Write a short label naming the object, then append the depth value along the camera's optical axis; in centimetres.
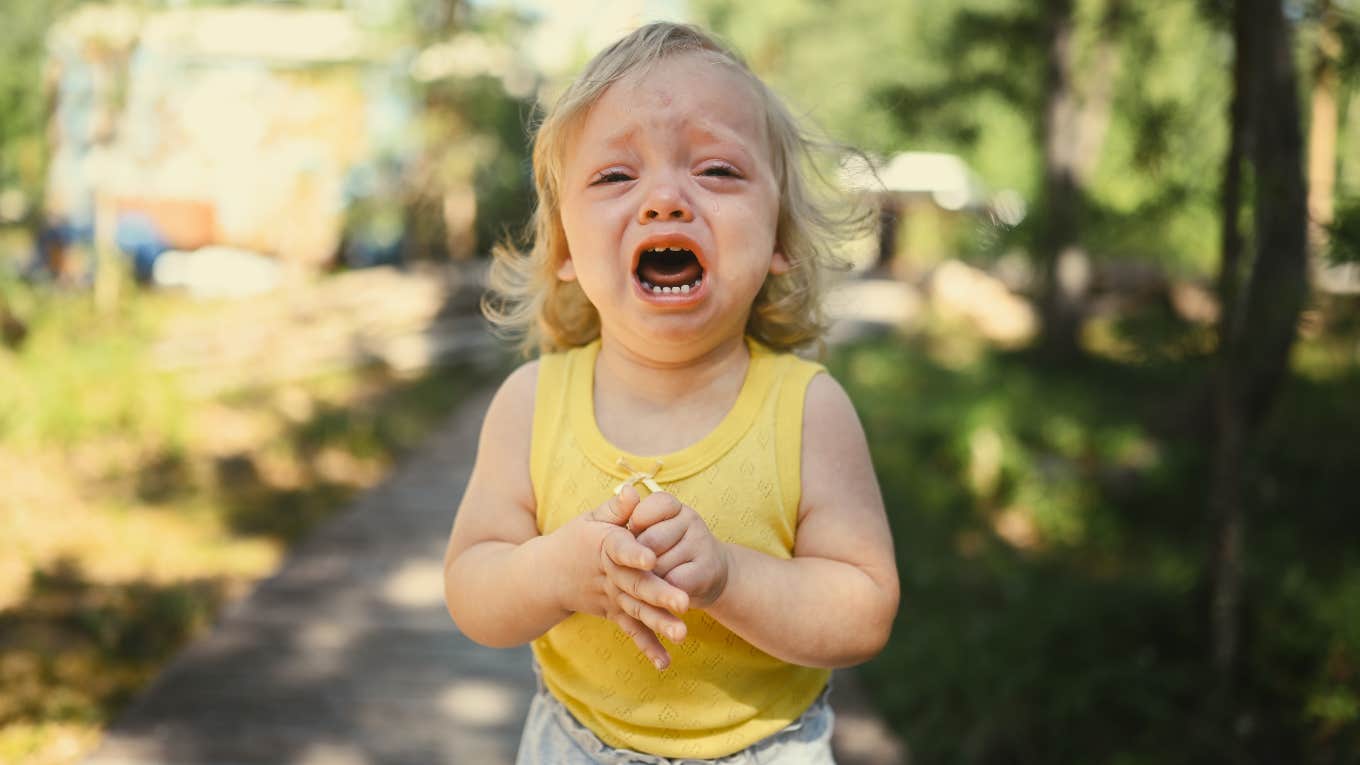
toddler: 128
